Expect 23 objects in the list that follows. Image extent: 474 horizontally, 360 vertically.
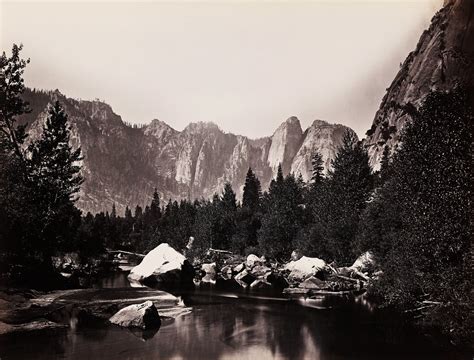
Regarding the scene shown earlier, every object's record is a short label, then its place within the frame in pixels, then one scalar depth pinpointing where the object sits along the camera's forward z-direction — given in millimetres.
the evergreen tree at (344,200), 47406
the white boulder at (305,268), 42125
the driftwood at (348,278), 38250
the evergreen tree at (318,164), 99488
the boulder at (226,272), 51656
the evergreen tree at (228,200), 96425
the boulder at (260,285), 39819
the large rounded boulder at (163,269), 43656
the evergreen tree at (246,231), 77188
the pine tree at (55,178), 33562
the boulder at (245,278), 45719
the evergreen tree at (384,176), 47553
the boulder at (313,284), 37688
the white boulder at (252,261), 54906
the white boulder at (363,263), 39966
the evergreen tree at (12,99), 31109
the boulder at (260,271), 46738
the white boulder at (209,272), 49584
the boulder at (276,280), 41969
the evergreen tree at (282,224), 64562
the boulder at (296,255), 56312
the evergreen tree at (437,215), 18797
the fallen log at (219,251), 74144
